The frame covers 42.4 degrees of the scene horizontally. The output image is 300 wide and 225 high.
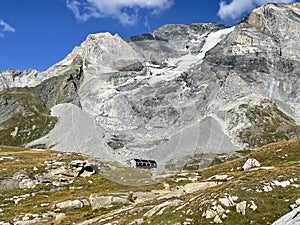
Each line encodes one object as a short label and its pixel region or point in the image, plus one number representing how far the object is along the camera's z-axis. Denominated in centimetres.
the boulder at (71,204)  6775
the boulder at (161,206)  4613
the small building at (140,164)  17938
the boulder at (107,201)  6375
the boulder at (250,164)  7936
